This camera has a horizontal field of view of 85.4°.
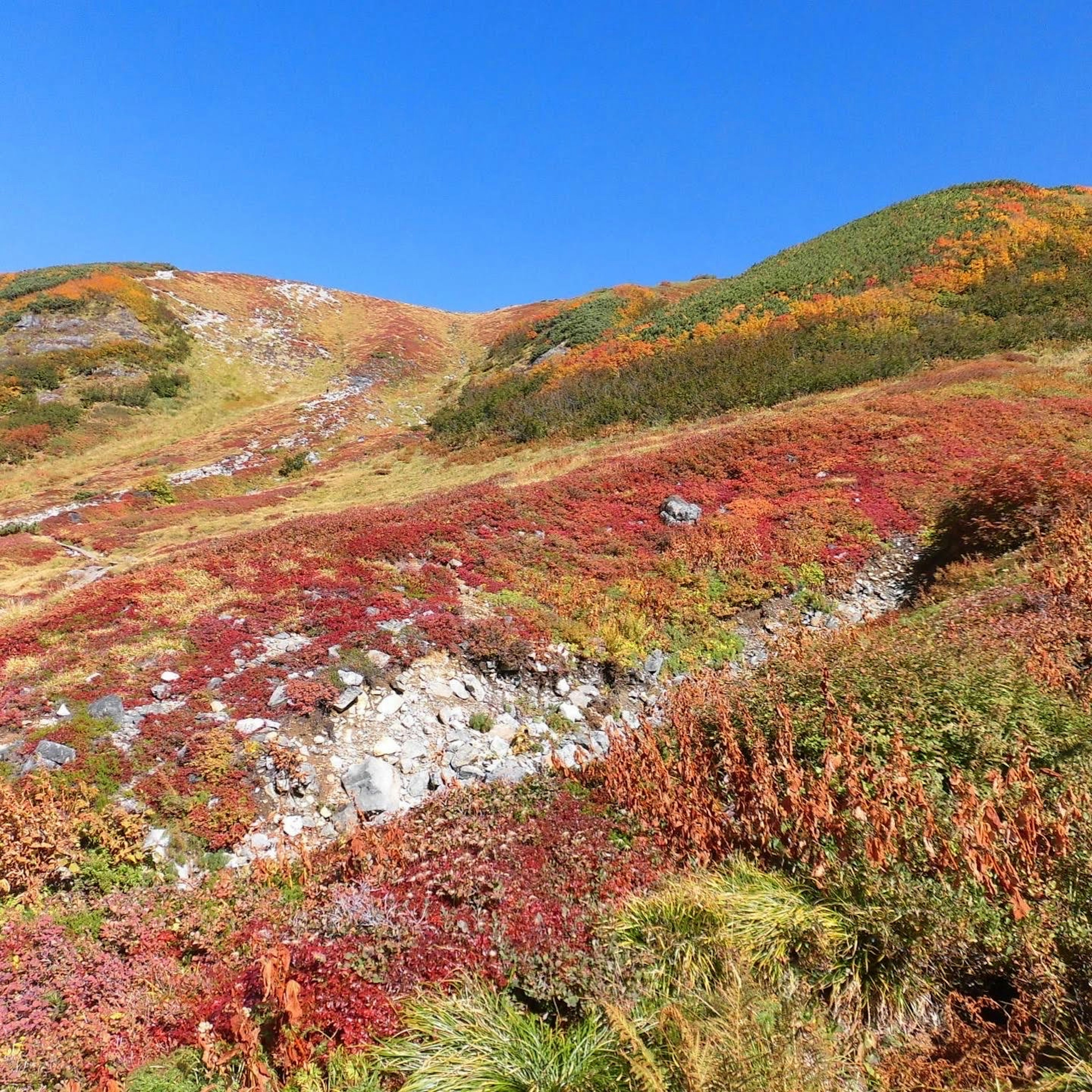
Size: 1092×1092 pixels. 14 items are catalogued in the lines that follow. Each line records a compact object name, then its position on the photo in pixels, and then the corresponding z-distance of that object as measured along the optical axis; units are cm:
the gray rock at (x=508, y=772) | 813
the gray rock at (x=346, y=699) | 906
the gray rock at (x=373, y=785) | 766
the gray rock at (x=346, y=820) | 734
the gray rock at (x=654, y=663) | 1071
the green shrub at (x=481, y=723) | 923
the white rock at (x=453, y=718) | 925
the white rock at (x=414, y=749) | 855
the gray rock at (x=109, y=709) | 830
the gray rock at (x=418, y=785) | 797
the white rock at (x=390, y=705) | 927
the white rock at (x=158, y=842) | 655
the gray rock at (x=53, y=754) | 746
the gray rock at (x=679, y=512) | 1666
